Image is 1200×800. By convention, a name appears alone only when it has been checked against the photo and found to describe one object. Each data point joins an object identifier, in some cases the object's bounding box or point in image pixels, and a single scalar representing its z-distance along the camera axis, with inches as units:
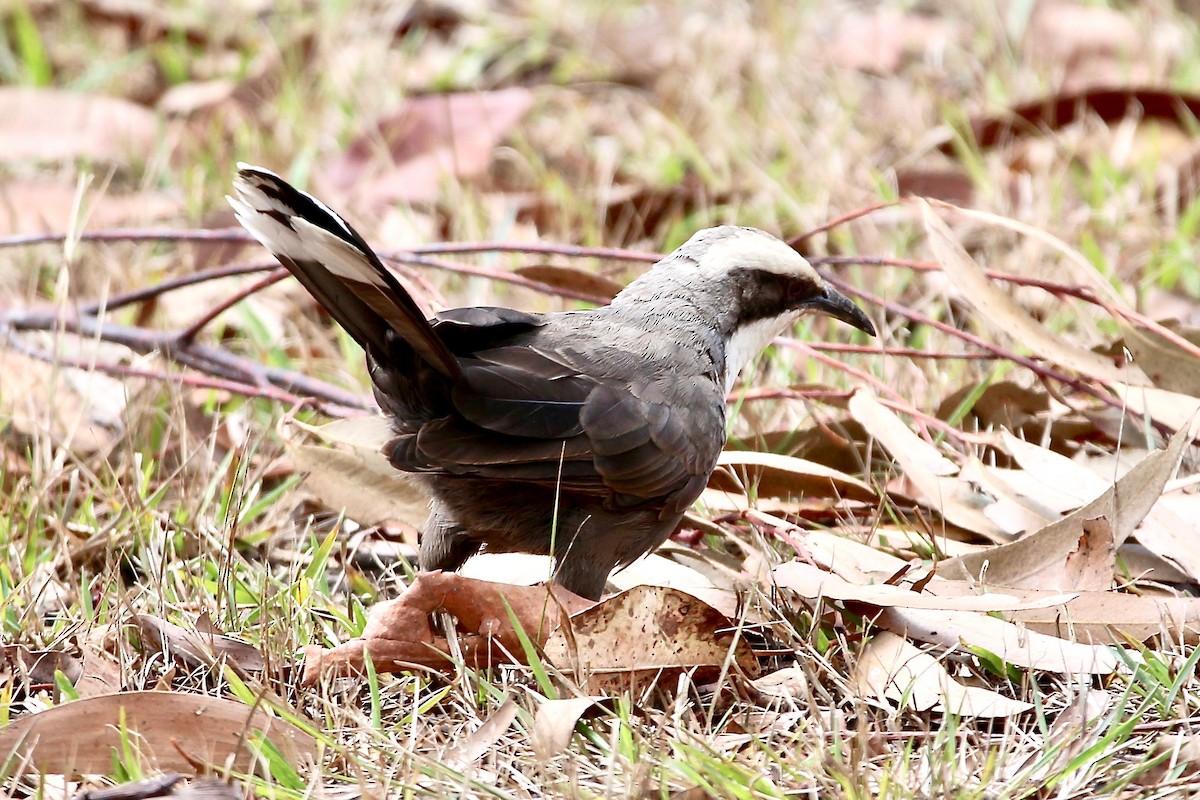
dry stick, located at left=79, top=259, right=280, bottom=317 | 320.8
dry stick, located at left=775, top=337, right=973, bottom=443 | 287.6
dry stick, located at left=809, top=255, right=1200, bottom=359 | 291.3
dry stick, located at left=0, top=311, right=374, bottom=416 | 318.3
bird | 226.8
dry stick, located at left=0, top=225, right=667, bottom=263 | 312.0
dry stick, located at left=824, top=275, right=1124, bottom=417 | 295.0
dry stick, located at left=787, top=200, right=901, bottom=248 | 296.4
